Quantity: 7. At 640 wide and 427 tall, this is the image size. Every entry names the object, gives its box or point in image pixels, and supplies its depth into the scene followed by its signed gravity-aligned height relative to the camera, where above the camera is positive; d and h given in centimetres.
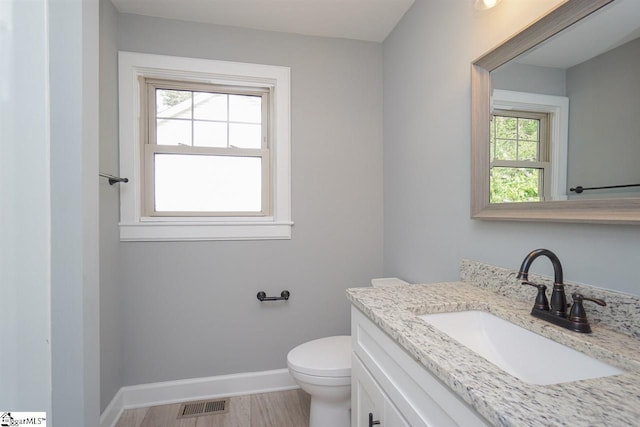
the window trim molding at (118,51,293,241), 176 +39
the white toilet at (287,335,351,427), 136 -81
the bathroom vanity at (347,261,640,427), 47 -33
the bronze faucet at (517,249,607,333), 77 -27
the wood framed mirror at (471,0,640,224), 77 +24
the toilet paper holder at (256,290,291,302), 193 -60
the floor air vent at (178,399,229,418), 173 -124
